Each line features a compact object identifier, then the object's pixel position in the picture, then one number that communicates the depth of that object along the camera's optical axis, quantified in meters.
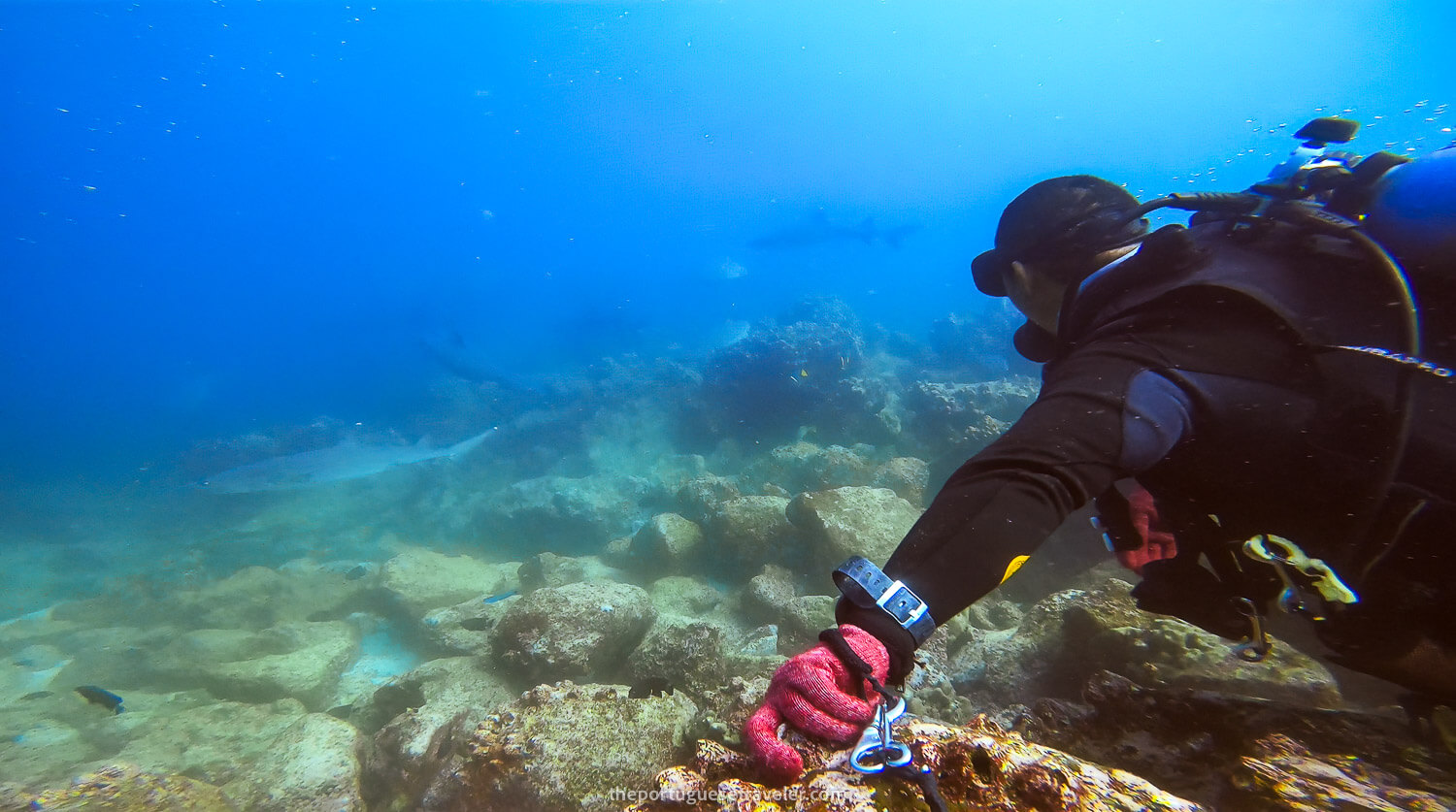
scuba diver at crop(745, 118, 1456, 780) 1.25
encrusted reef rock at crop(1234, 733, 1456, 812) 1.19
